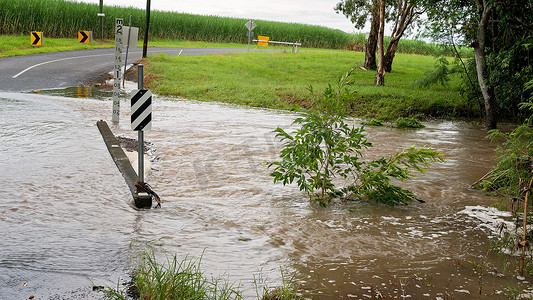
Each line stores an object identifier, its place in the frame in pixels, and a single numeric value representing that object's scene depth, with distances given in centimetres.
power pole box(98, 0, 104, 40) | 4009
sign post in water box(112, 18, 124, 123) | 1392
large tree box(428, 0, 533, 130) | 1489
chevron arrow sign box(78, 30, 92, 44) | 3429
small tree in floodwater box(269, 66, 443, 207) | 771
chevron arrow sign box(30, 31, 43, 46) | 3223
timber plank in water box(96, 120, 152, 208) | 723
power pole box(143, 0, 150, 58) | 3049
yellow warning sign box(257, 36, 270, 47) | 5063
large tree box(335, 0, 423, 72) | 2389
